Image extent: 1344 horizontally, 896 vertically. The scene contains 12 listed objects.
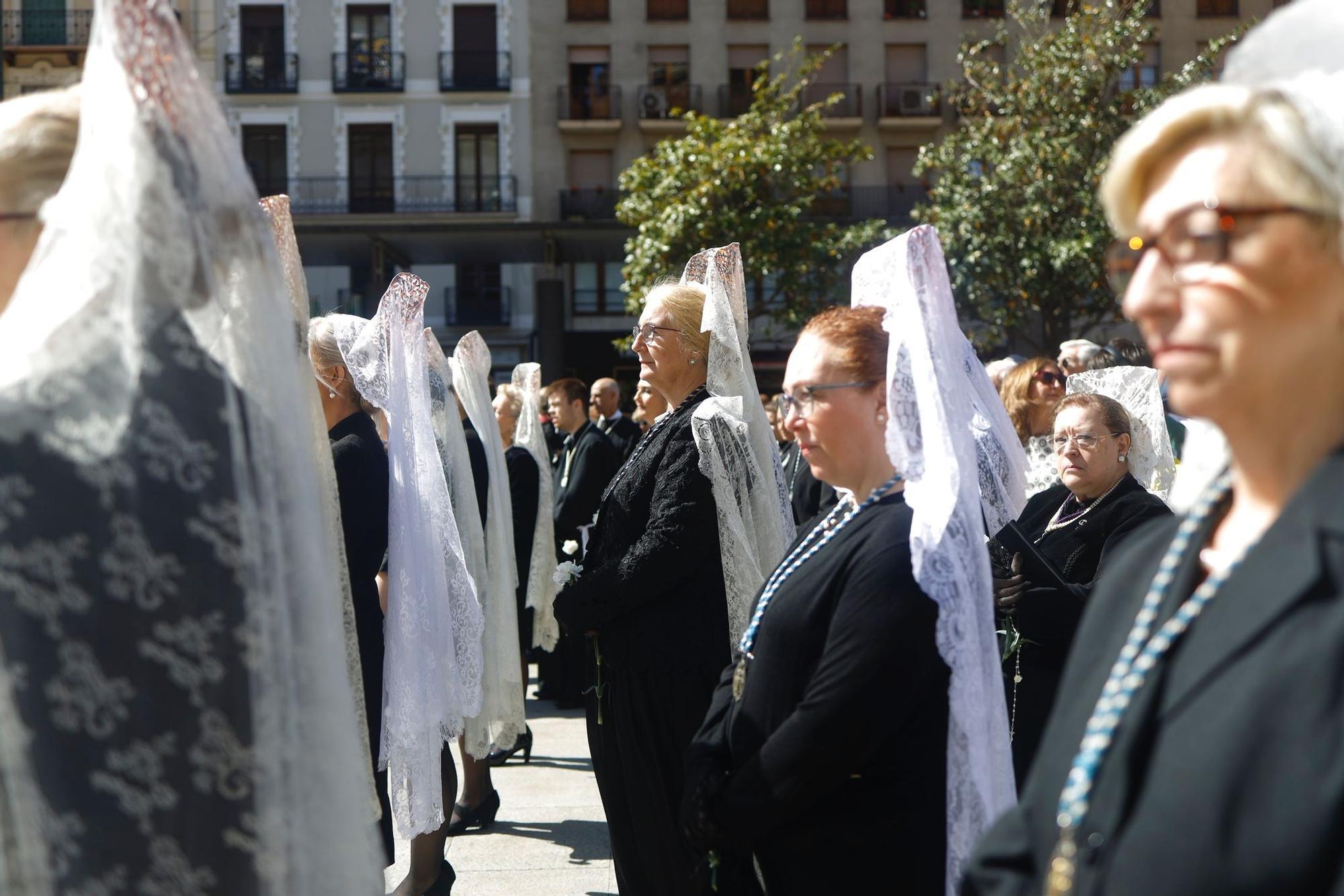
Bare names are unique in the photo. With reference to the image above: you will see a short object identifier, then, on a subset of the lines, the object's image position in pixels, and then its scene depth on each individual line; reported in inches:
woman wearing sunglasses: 224.2
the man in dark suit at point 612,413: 407.8
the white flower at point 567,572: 185.5
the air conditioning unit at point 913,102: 1300.4
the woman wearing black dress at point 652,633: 158.6
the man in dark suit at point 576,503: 358.0
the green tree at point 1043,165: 761.6
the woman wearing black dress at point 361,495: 170.2
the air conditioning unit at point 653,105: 1307.8
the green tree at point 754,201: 963.3
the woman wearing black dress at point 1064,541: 155.3
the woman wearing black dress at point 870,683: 102.0
